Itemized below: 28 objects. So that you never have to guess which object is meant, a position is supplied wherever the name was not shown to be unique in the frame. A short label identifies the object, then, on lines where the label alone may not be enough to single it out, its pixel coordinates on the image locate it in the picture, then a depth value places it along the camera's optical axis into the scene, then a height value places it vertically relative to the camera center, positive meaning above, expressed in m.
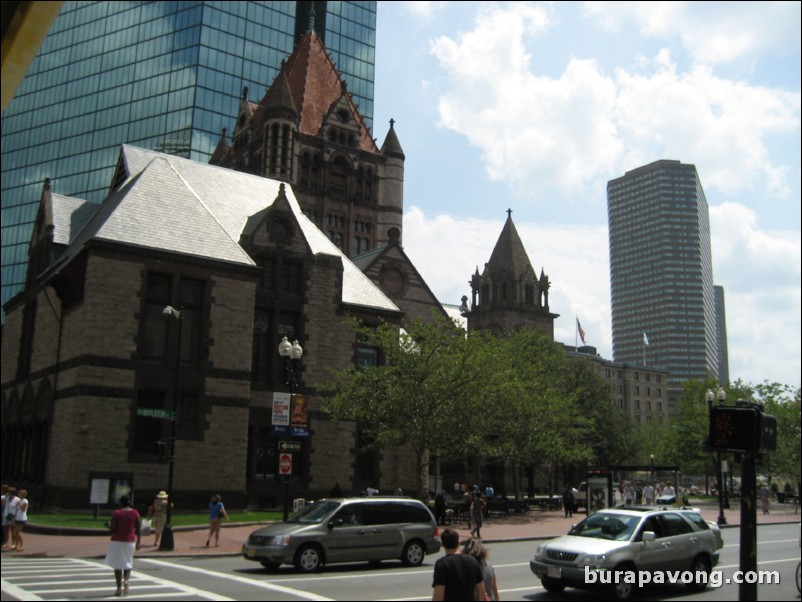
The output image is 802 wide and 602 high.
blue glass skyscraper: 101.31 +48.36
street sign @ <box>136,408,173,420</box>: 29.49 +0.88
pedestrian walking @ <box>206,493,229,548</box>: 23.00 -2.35
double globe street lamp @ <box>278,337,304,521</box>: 26.48 +3.03
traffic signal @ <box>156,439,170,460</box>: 25.45 -0.44
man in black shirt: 7.87 -1.42
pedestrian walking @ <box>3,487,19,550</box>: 21.70 -2.40
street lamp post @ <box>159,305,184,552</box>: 22.31 -2.92
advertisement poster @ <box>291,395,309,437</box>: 27.63 +0.84
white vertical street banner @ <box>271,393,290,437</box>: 26.45 +0.95
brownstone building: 33.28 +4.78
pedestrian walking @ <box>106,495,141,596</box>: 14.24 -2.08
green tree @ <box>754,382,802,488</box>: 60.56 +1.16
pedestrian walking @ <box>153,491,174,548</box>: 23.67 -2.39
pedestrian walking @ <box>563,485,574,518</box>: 39.56 -3.00
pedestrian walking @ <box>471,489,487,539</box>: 26.89 -2.44
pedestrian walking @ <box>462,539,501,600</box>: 8.99 -1.46
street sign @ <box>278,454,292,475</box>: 25.37 -0.88
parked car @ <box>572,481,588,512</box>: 43.88 -3.24
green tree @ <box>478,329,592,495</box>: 38.34 +1.70
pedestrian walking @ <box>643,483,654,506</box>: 39.15 -2.57
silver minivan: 18.08 -2.36
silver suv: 14.52 -2.06
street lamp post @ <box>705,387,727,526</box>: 34.14 -2.43
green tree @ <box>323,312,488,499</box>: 34.53 +2.19
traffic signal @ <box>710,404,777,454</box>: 6.75 +0.16
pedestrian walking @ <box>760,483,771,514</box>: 47.81 -3.20
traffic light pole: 6.11 -0.69
